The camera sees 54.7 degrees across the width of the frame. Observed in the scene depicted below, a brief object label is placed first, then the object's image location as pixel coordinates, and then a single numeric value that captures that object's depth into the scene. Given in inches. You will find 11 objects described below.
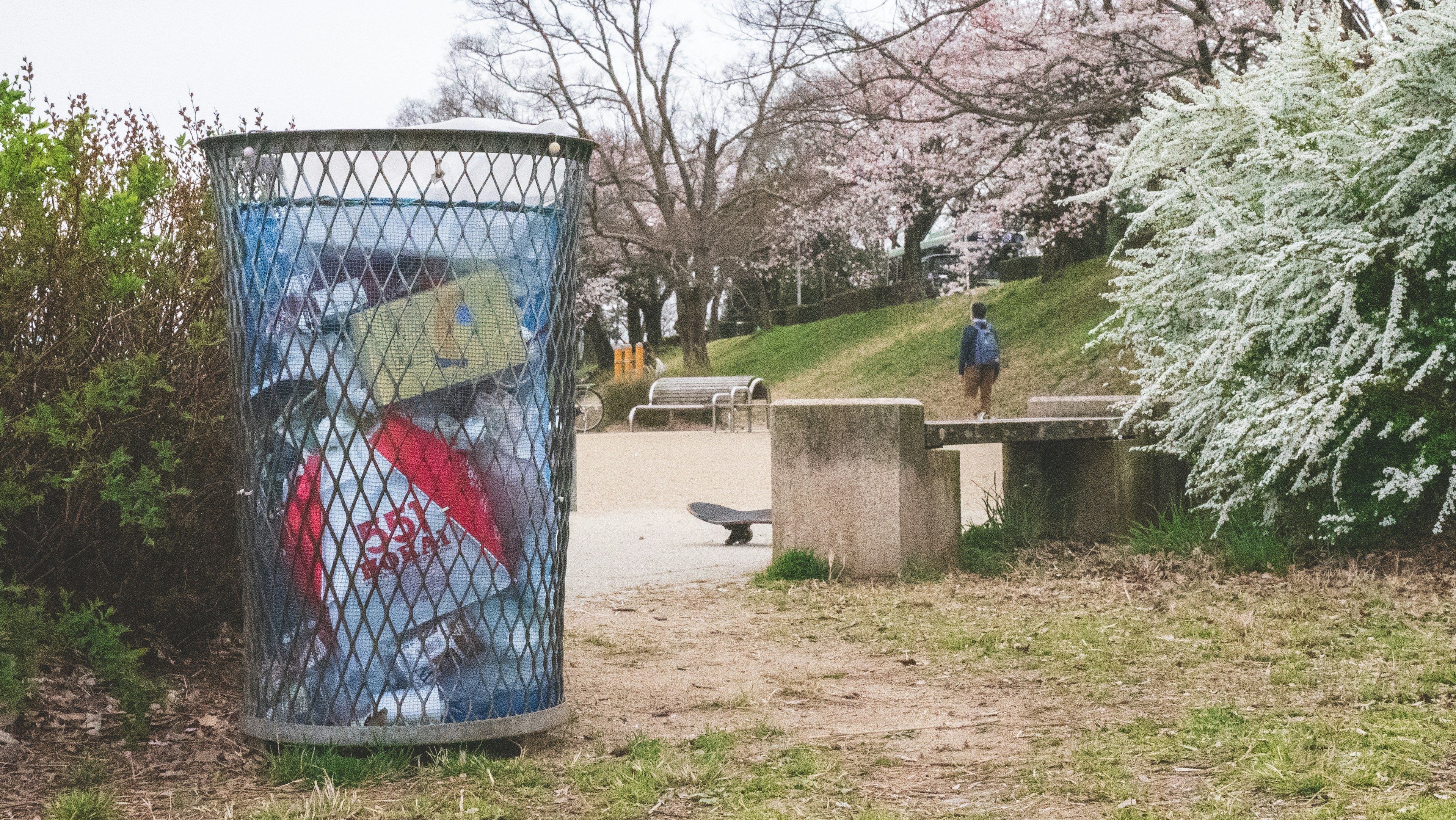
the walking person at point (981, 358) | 804.0
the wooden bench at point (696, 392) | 964.0
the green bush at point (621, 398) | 1029.2
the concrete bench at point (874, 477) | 256.8
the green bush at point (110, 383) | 146.9
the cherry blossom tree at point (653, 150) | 1261.1
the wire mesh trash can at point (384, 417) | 130.5
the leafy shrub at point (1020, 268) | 1492.4
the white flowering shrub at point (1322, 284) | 230.5
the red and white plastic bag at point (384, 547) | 130.6
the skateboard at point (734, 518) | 333.1
